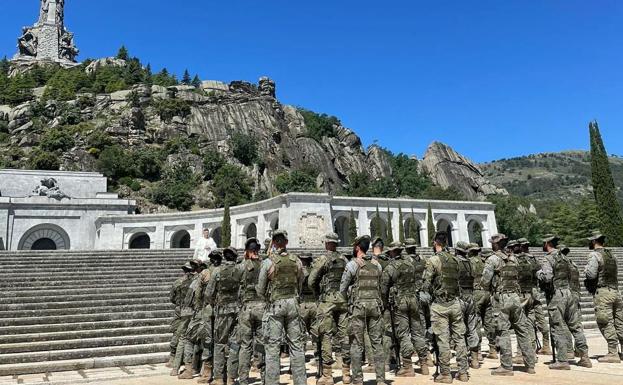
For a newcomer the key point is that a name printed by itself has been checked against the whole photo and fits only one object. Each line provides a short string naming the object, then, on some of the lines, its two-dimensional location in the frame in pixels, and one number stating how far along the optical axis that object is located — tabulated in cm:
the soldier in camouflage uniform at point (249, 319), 639
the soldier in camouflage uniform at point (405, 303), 731
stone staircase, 880
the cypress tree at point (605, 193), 3177
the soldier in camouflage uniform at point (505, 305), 694
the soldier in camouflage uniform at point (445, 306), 659
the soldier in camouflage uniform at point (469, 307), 747
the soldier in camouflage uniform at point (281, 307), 589
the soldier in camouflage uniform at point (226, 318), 655
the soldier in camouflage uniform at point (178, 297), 834
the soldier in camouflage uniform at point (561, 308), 728
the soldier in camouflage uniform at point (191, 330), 733
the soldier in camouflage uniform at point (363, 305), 635
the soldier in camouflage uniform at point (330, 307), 678
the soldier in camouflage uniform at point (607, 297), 765
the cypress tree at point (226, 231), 3153
